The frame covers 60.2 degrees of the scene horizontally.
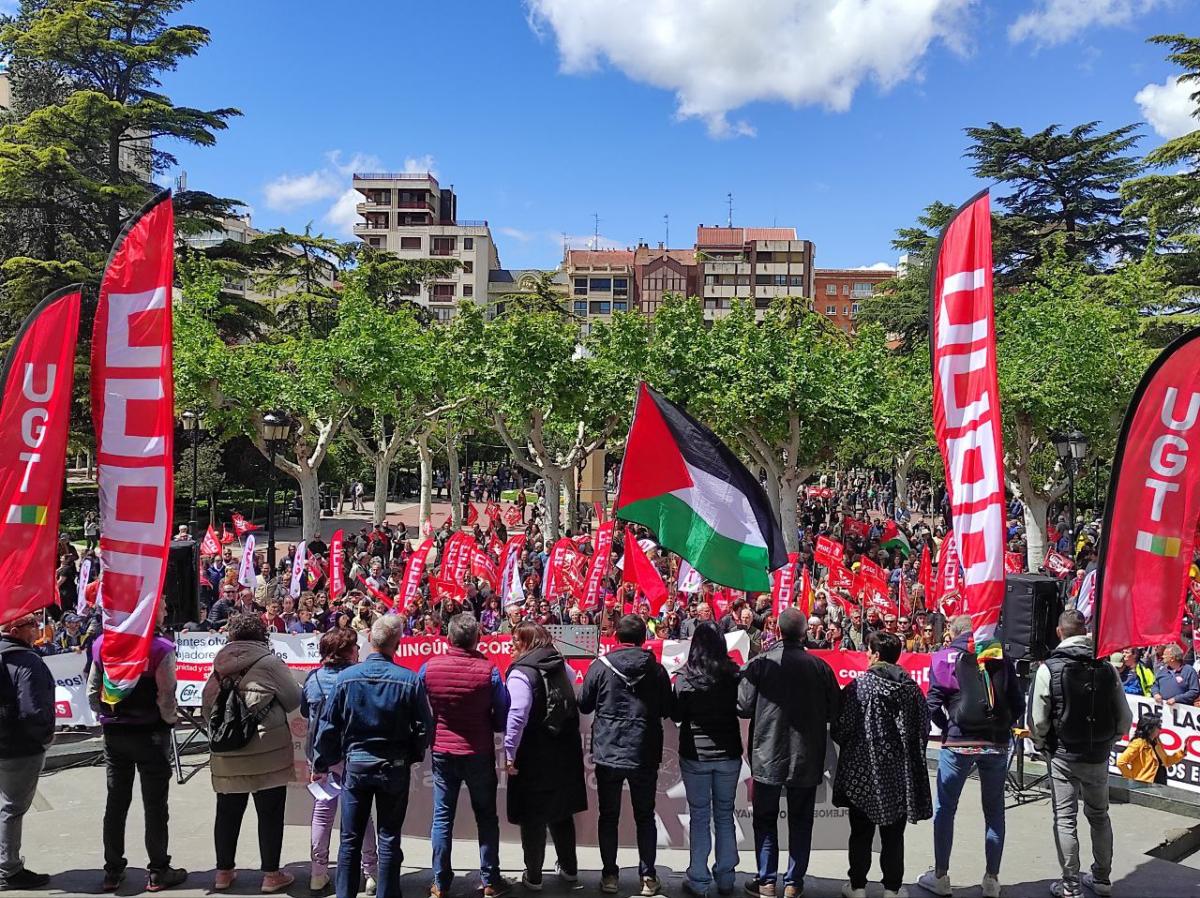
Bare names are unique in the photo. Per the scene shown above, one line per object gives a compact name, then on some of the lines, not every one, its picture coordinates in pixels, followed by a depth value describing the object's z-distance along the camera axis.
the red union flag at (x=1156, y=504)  6.20
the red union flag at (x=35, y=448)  6.92
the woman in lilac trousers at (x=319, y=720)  5.93
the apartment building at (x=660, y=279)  105.31
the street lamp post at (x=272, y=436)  19.41
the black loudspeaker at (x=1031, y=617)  8.10
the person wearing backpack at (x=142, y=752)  6.17
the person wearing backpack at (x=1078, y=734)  6.09
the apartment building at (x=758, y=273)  107.00
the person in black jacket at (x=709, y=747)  6.15
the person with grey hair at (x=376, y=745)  5.64
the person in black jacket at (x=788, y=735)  6.02
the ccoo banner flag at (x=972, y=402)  6.27
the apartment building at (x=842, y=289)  125.81
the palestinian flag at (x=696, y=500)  6.98
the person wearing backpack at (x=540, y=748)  6.00
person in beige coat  6.01
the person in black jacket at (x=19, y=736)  6.13
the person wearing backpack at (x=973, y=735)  6.20
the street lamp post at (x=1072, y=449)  20.19
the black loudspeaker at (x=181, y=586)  8.50
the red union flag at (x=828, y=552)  16.63
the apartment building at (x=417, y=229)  103.50
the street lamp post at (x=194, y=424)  16.53
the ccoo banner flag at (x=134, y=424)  6.41
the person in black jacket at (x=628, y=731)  6.08
